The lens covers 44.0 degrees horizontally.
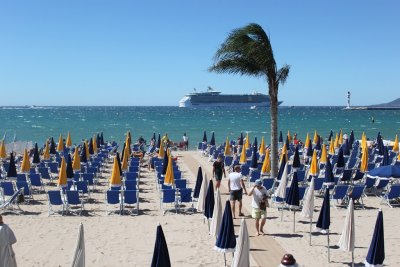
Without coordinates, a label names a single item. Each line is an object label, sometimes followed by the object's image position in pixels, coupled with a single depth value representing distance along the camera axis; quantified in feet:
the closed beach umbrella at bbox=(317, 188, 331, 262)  26.35
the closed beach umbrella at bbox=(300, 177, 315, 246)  30.32
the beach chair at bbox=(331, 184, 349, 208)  38.93
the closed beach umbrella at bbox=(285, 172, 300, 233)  32.30
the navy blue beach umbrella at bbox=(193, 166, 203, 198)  38.75
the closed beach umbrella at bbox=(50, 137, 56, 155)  69.46
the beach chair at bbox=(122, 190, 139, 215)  37.63
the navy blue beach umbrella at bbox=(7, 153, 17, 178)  45.68
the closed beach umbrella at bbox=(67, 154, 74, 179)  45.99
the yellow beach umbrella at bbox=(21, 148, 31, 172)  48.52
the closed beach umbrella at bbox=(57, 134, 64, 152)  71.72
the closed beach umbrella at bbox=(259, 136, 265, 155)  66.23
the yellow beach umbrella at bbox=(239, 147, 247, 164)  57.52
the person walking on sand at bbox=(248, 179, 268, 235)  30.96
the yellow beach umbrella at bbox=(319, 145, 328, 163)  54.85
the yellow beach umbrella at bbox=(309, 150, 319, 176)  46.47
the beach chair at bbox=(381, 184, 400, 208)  39.90
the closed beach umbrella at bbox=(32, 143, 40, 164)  59.41
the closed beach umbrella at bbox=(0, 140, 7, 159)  61.72
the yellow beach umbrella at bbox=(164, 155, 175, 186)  41.14
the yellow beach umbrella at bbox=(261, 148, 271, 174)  47.52
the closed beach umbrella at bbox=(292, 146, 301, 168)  53.88
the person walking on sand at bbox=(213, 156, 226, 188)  45.03
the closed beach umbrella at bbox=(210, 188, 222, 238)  26.96
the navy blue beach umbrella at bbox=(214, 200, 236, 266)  23.61
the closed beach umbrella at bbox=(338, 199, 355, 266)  23.86
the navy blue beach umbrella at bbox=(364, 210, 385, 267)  21.36
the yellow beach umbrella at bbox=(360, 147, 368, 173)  48.70
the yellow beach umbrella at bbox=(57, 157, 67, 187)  40.60
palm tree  50.14
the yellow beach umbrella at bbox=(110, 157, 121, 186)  40.75
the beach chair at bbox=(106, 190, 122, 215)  37.50
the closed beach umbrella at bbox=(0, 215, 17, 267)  19.83
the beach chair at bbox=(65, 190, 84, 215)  37.50
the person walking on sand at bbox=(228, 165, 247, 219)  35.14
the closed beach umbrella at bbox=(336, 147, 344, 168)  52.42
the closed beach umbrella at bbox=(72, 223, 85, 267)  19.21
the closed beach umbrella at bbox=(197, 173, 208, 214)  34.40
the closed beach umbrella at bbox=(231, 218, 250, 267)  20.10
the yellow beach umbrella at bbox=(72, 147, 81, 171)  50.11
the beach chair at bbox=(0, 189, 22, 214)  37.42
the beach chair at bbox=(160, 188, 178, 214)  37.83
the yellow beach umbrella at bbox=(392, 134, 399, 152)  69.92
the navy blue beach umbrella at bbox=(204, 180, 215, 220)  30.58
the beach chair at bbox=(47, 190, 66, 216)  37.17
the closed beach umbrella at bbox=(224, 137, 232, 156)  66.85
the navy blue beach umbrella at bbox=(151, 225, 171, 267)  18.58
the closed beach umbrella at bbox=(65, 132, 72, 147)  75.31
